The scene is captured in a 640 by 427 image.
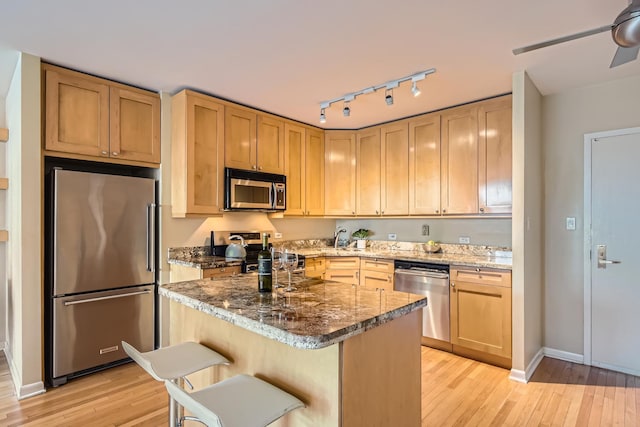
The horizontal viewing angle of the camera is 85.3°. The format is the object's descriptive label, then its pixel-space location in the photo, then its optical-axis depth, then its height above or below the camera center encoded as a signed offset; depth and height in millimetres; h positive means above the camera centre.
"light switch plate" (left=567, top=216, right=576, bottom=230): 3285 -90
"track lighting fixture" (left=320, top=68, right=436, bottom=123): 2879 +1152
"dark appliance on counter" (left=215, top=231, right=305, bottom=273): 3456 -335
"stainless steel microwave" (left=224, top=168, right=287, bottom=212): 3561 +255
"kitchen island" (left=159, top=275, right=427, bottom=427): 1266 -566
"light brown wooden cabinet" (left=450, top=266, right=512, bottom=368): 3064 -922
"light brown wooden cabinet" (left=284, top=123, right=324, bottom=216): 4246 +562
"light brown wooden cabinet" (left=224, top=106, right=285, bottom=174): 3625 +806
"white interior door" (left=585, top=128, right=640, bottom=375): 2980 -330
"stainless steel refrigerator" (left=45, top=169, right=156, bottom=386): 2756 -475
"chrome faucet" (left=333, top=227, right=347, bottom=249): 5067 -270
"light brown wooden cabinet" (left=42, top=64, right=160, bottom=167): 2758 +824
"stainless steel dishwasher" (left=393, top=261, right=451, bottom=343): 3439 -775
